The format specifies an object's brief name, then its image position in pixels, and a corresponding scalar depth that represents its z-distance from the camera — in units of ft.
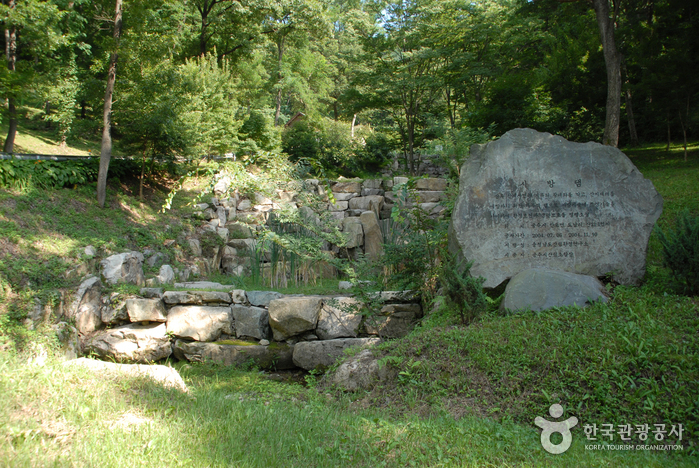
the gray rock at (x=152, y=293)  20.24
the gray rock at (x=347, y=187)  40.29
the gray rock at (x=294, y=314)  18.79
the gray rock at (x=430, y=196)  36.68
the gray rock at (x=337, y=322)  18.81
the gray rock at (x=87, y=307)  19.42
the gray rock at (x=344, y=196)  39.58
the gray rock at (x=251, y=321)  19.54
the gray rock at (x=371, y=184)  40.68
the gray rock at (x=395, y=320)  18.78
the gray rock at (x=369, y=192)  40.29
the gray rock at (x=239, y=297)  20.39
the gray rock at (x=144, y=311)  19.69
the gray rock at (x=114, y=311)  19.88
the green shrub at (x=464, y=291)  14.53
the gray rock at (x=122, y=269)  22.44
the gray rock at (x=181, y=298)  20.02
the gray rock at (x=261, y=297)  20.25
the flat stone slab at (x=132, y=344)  18.84
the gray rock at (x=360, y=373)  13.41
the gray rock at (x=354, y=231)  31.76
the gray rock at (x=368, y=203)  38.04
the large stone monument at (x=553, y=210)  16.57
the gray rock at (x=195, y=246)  30.40
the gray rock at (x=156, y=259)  26.91
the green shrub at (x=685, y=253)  13.89
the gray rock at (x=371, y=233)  32.30
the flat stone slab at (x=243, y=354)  18.42
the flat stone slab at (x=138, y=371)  11.55
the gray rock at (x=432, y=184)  37.92
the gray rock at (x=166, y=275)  25.43
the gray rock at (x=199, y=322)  19.35
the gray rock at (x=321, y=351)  17.67
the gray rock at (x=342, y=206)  38.42
